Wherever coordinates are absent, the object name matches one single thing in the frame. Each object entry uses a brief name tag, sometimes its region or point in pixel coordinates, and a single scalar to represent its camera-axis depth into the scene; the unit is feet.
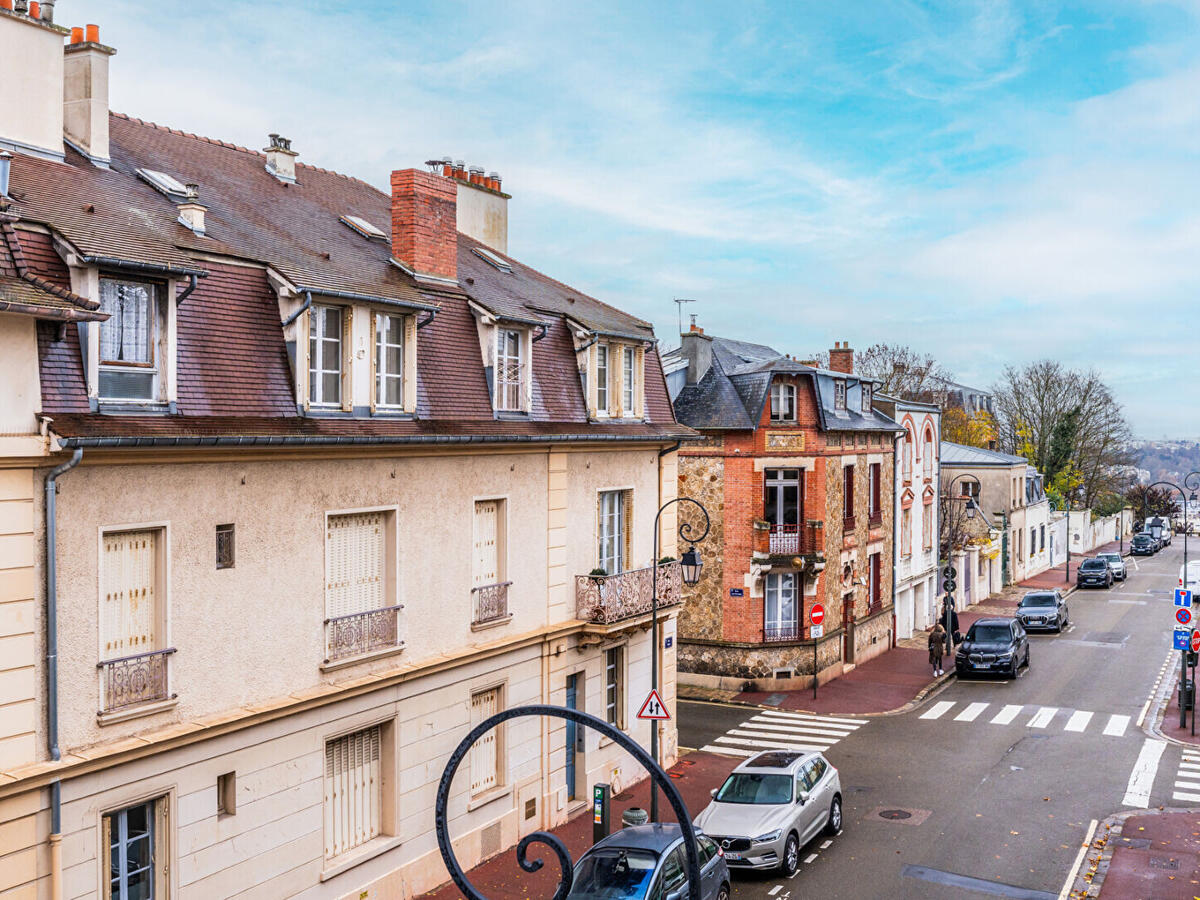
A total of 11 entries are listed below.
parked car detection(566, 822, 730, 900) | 45.19
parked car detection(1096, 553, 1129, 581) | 204.44
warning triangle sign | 59.47
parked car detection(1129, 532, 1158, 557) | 272.92
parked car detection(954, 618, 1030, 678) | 111.14
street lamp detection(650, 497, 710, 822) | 61.17
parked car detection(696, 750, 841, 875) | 55.42
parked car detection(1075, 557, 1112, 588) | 193.67
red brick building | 104.37
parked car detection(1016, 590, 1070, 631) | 141.90
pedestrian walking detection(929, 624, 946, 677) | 110.22
